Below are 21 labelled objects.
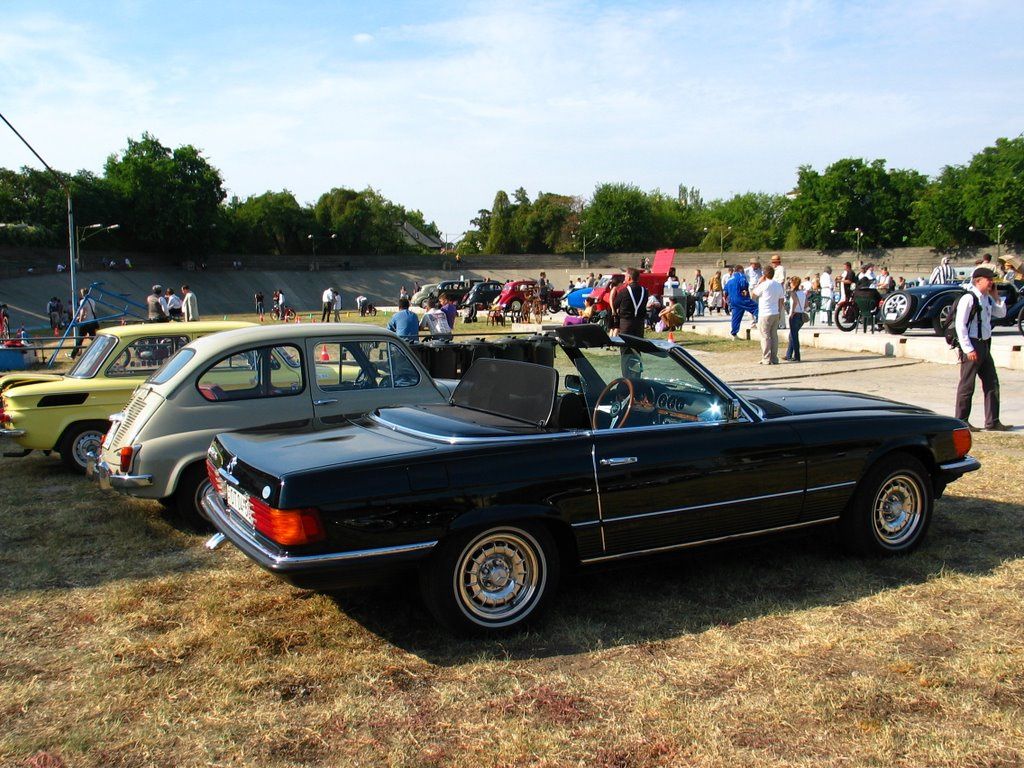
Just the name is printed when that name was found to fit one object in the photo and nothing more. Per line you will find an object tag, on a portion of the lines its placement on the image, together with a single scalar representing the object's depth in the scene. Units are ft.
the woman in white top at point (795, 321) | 50.67
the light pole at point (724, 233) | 339.98
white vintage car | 18.95
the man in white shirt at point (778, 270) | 49.80
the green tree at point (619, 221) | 325.01
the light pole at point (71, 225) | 70.93
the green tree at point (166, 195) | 235.40
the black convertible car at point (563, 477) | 12.10
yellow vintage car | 25.04
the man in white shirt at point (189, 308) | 62.49
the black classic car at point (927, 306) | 56.90
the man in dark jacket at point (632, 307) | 41.52
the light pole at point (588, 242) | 320.83
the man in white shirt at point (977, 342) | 27.07
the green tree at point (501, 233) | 334.03
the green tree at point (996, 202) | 257.55
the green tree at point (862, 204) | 289.12
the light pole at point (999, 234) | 254.27
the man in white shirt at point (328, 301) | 103.48
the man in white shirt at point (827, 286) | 83.62
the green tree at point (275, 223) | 275.80
